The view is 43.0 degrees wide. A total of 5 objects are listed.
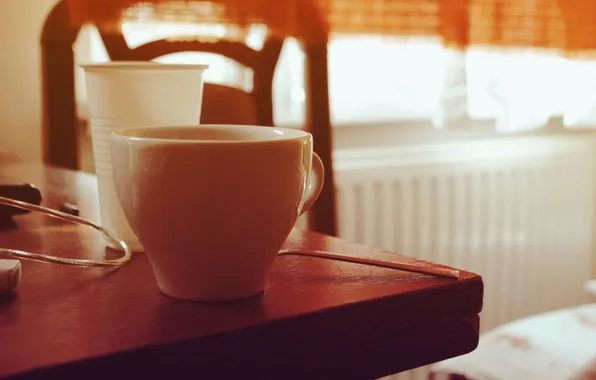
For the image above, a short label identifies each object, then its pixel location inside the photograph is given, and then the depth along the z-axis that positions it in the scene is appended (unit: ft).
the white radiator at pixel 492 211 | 5.31
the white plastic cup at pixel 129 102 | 1.56
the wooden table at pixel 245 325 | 1.00
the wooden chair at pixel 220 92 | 3.57
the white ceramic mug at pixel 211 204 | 1.16
